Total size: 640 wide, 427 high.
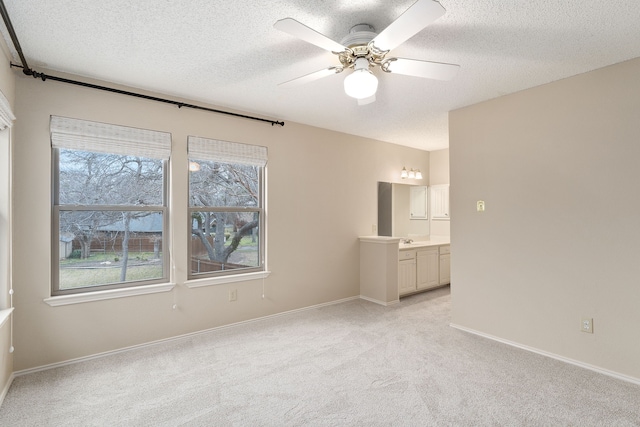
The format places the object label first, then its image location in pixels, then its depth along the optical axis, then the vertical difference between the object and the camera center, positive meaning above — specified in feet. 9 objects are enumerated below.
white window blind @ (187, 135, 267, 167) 11.34 +2.35
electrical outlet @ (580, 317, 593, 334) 9.02 -2.98
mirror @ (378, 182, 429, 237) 17.57 +0.33
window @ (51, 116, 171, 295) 9.34 +0.37
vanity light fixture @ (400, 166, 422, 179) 18.21 +2.32
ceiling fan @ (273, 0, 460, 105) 5.41 +3.19
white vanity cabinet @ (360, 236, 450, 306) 15.14 -2.47
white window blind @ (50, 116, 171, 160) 9.09 +2.32
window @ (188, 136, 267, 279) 11.62 +0.37
